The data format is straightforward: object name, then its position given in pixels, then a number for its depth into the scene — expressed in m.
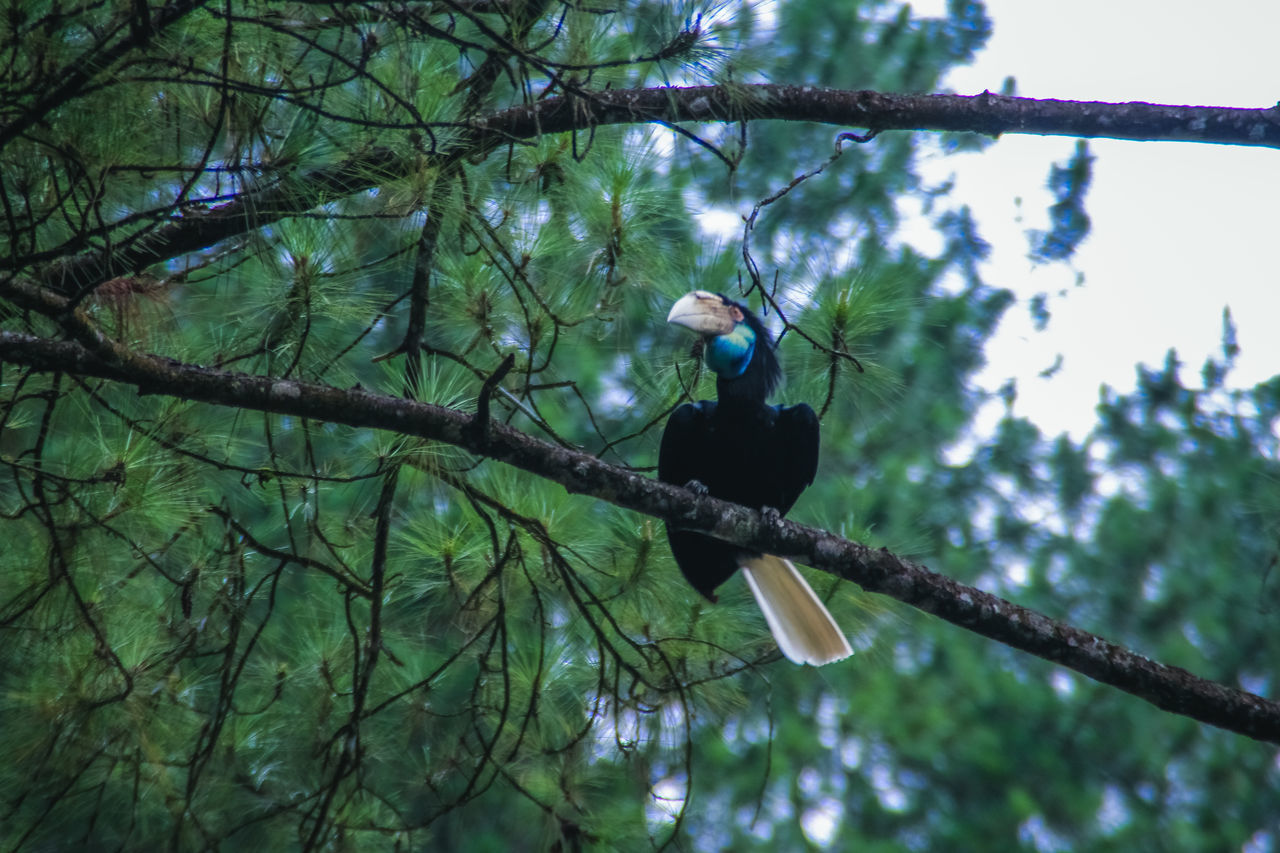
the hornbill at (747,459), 28.11
